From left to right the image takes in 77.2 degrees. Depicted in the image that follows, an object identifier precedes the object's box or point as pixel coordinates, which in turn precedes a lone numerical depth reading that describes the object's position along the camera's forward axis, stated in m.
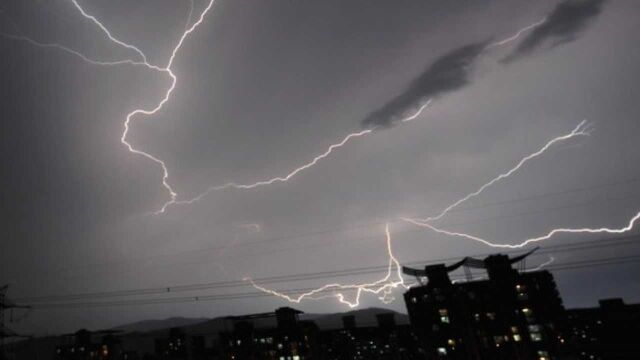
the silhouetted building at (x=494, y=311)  53.03
